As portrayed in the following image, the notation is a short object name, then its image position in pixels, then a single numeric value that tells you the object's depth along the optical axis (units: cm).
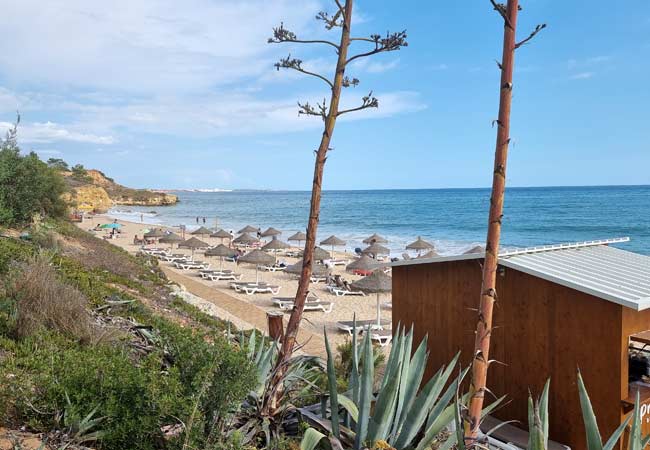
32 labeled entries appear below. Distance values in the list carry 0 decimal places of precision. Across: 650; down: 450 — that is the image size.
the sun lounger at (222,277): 2405
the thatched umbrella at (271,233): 3345
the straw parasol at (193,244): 2776
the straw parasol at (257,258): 2303
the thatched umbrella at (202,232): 3413
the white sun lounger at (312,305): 1769
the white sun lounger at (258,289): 2078
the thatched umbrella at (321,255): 2439
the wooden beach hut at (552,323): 505
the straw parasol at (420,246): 2715
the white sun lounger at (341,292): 2108
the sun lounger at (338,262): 2949
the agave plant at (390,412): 303
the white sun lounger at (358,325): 1468
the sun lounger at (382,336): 1381
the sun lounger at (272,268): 2716
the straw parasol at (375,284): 1560
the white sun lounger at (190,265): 2707
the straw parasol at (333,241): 3054
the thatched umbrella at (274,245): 2744
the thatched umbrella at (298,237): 3305
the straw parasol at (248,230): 3481
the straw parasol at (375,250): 2637
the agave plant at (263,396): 334
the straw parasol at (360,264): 2052
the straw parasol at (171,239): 2983
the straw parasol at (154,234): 3381
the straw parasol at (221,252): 2483
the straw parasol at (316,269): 1988
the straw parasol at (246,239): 3052
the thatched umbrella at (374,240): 3100
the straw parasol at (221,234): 3473
